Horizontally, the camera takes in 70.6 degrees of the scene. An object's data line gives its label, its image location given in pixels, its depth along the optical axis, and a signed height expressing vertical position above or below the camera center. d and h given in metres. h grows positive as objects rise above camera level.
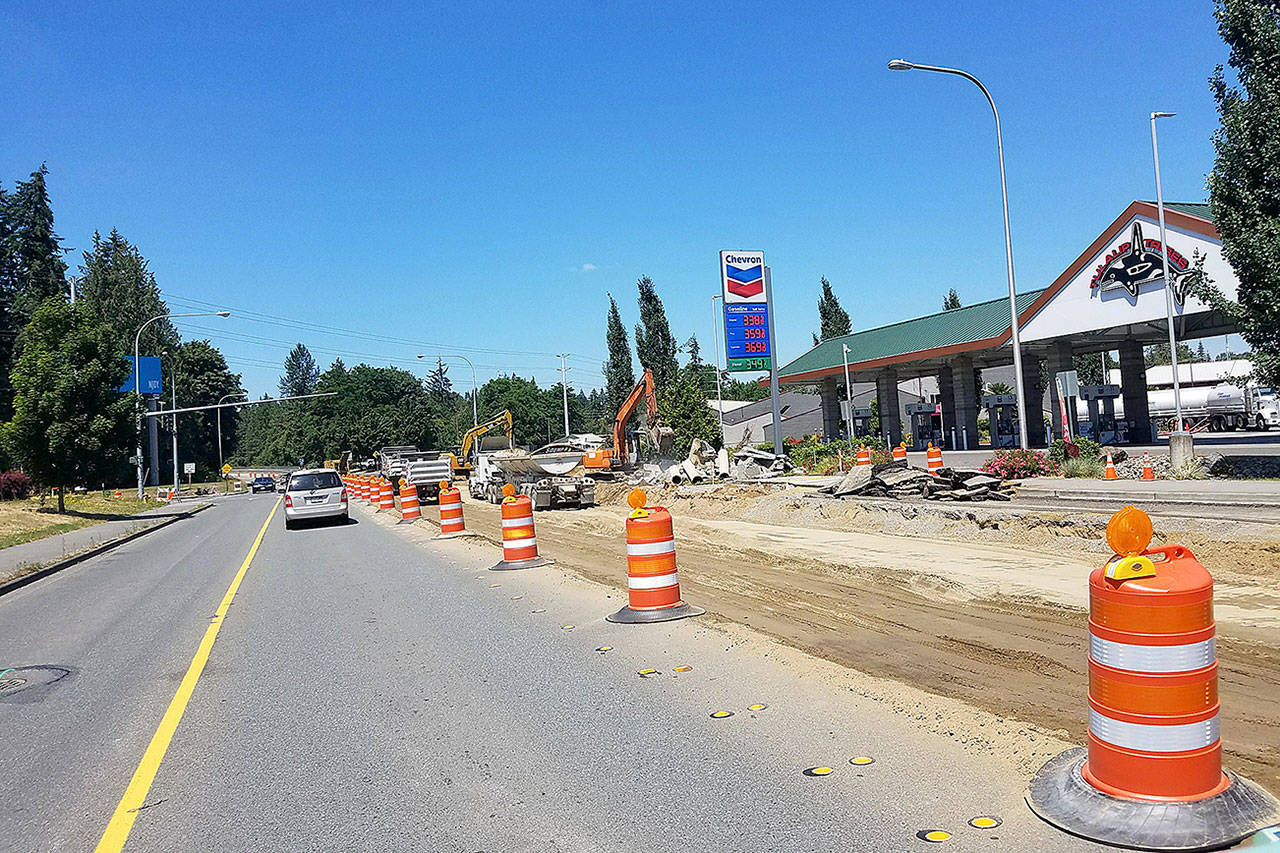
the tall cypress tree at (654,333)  75.50 +10.19
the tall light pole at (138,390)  38.59 +5.43
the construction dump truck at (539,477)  29.84 -0.52
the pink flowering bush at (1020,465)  28.17 -1.04
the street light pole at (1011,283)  26.62 +4.70
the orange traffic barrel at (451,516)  21.53 -1.16
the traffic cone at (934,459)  27.06 -0.63
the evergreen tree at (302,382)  193.35 +20.73
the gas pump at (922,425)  52.56 +0.84
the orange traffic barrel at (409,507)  27.59 -1.12
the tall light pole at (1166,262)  30.62 +5.51
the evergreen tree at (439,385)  141.50 +13.17
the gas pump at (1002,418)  47.18 +0.83
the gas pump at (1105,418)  42.78 +0.46
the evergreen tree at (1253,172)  20.88 +5.86
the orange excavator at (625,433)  32.97 +0.85
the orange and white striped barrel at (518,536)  14.77 -1.19
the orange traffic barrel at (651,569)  9.78 -1.25
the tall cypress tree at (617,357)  77.44 +8.63
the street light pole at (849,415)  42.59 +1.30
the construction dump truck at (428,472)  39.41 -0.12
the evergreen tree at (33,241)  78.81 +22.26
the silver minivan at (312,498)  27.84 -0.68
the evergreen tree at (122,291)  81.12 +18.25
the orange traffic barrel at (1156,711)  4.10 -1.33
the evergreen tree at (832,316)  81.25 +11.56
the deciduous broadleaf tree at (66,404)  35.72 +3.52
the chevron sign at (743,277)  36.72 +7.01
